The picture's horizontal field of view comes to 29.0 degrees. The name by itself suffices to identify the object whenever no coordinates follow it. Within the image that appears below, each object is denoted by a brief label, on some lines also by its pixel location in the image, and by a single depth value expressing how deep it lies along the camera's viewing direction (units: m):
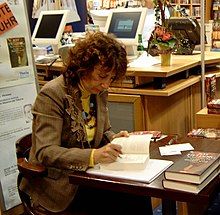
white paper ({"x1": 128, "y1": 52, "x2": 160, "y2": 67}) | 3.18
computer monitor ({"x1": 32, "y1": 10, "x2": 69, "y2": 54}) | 3.95
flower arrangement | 3.05
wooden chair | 1.79
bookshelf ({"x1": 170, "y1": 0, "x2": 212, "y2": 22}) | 7.97
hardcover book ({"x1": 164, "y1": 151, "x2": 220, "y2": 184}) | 1.46
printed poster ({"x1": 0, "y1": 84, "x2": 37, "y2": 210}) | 2.75
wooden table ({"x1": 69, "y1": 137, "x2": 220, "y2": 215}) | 1.43
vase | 3.09
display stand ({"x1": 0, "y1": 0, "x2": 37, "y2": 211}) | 2.72
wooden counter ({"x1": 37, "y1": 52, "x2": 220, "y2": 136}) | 2.94
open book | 1.64
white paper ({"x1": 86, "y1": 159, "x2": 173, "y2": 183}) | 1.57
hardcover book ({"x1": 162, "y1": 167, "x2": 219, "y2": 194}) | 1.44
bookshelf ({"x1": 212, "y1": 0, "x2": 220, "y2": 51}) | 6.06
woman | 1.74
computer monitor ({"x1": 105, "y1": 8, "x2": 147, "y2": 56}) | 3.40
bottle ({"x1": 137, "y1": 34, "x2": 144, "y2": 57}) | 3.66
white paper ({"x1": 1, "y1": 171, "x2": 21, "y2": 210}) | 2.79
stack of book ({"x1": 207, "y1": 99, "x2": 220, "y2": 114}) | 2.79
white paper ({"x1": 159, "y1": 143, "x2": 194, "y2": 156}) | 1.82
